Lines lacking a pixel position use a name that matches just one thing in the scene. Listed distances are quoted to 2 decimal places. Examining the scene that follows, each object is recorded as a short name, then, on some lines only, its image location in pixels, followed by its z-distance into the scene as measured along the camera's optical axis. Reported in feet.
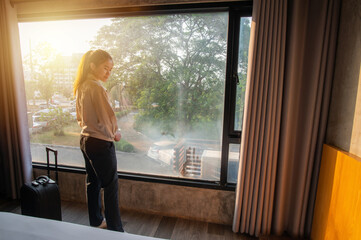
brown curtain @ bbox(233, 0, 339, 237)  4.75
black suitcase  4.96
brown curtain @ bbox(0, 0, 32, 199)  6.43
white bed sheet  2.82
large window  5.82
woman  4.64
